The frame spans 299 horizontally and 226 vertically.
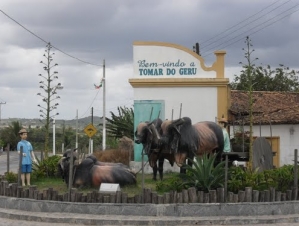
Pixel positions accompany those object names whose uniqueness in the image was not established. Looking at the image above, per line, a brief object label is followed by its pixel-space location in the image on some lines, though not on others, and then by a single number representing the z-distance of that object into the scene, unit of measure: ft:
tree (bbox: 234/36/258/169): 55.14
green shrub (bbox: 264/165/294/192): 47.54
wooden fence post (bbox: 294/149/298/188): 45.88
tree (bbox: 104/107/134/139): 112.35
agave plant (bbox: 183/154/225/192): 45.50
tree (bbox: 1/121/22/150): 240.94
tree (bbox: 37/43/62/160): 67.97
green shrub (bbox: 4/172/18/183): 54.36
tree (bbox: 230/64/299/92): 159.63
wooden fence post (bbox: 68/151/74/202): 44.93
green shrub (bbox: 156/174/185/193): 46.90
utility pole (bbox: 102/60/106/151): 116.49
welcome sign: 73.67
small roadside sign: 98.99
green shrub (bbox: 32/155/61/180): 61.41
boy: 53.50
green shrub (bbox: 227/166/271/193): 45.96
